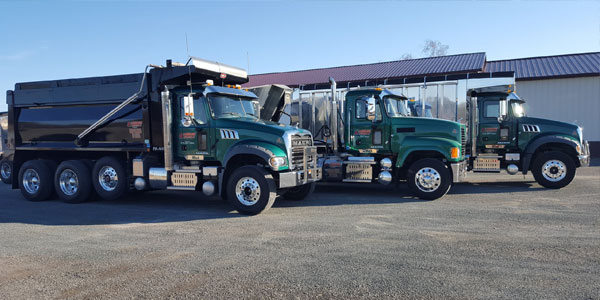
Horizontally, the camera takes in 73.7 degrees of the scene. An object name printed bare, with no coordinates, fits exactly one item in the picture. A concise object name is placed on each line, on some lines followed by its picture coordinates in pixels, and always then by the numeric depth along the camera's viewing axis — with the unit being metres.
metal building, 20.97
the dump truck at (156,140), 8.08
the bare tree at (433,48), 58.84
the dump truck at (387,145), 9.49
